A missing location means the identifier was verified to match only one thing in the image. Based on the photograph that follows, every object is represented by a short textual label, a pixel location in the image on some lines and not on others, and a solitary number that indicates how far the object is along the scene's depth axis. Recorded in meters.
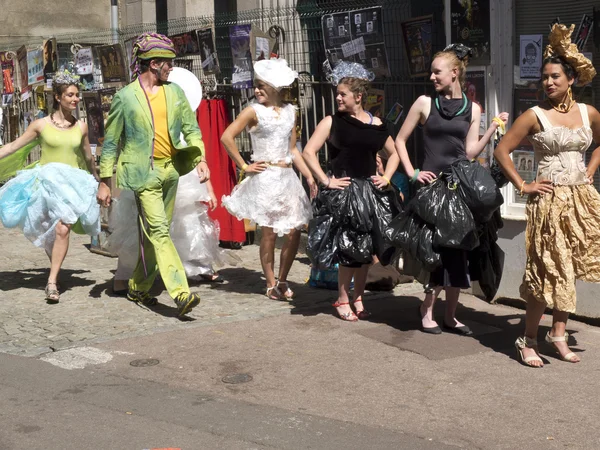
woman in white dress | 8.37
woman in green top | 8.76
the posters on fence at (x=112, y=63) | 13.53
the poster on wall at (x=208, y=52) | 11.72
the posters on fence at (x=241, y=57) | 11.12
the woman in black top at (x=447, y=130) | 6.93
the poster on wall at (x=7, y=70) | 17.81
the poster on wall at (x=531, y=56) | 7.84
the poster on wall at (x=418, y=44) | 9.10
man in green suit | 7.84
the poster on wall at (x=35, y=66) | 15.65
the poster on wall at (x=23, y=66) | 16.55
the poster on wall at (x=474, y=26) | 8.18
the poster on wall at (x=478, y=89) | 8.21
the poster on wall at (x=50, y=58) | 15.16
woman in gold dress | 6.24
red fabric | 11.09
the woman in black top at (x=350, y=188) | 7.42
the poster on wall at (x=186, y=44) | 12.03
